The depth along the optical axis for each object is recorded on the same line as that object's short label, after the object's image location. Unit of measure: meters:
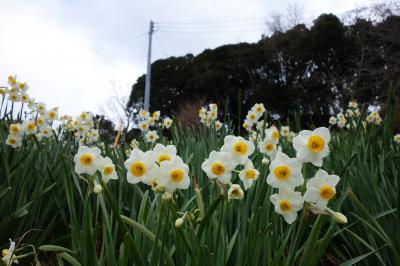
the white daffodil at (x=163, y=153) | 0.88
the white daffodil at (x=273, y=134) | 1.43
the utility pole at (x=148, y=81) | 17.31
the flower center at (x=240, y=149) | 0.97
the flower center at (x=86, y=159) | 1.00
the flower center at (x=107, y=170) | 1.04
